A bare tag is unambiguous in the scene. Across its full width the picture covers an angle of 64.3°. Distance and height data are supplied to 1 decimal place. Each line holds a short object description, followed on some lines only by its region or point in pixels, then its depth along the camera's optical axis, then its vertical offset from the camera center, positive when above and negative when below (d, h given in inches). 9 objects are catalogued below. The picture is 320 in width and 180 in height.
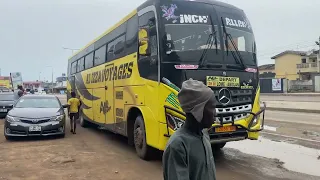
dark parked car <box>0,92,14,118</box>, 559.8 -31.7
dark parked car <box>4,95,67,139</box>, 310.5 -39.6
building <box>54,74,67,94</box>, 3009.8 +50.6
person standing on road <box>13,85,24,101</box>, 598.5 -8.3
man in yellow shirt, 374.1 -29.7
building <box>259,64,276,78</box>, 2100.0 +166.4
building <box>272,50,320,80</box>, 1872.0 +178.7
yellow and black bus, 199.0 +17.6
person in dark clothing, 60.3 -12.6
